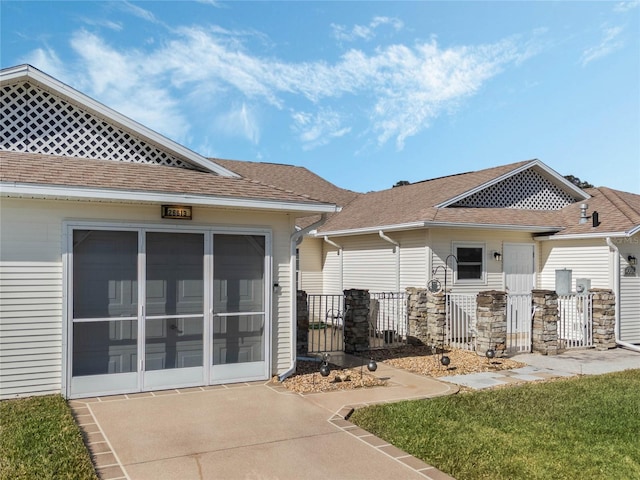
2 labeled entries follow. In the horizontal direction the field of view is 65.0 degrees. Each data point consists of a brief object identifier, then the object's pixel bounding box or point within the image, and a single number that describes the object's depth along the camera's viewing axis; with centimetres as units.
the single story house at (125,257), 661
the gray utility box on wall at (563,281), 1221
